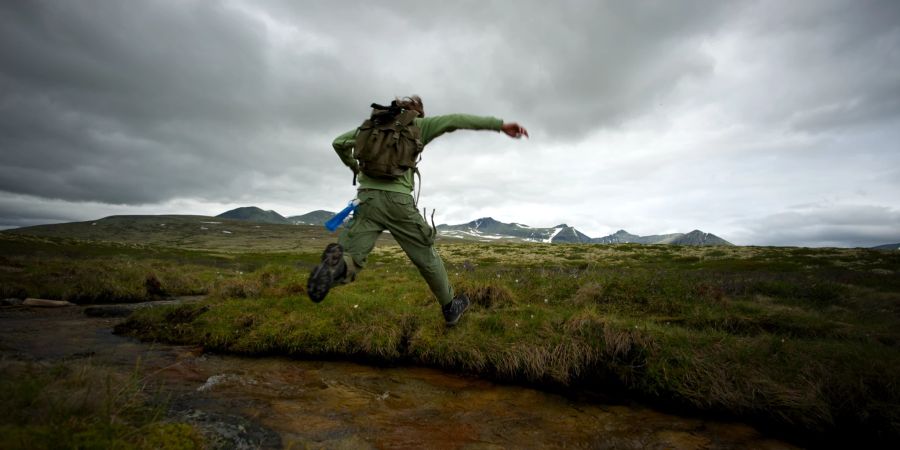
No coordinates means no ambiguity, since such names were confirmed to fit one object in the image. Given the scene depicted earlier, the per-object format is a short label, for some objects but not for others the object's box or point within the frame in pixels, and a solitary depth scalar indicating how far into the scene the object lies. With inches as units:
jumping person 207.0
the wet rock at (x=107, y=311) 387.9
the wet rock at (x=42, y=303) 422.3
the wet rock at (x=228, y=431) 139.4
